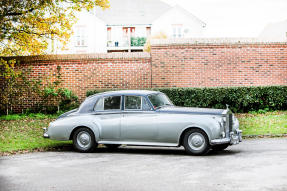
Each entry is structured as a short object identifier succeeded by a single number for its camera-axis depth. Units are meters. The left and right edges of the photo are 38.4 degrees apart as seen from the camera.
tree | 17.36
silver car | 9.33
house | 44.16
